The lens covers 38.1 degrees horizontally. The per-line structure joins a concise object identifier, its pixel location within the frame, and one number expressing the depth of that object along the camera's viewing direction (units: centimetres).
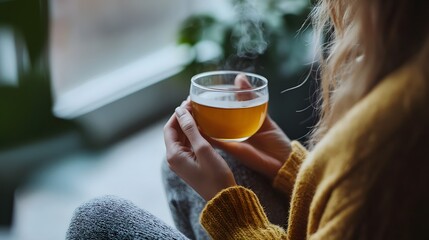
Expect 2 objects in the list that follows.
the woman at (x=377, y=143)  67
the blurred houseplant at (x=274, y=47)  207
